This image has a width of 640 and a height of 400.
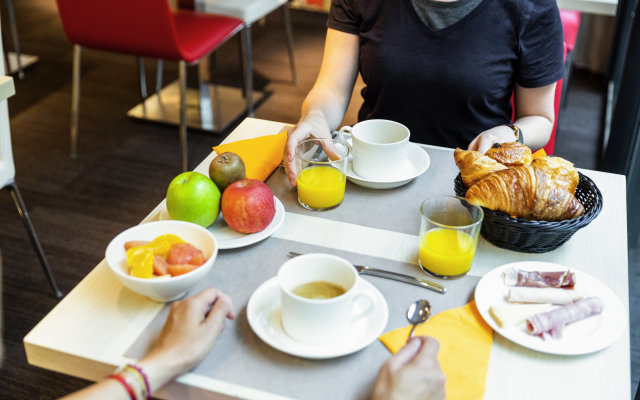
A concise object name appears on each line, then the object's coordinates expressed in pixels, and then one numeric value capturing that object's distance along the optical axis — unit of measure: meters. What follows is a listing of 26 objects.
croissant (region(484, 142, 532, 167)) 1.12
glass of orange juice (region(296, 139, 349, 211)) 1.18
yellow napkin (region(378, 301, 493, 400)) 0.83
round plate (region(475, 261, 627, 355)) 0.87
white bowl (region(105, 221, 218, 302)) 0.91
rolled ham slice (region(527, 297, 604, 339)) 0.89
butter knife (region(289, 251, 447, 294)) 1.00
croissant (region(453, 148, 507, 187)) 1.09
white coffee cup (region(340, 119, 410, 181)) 1.23
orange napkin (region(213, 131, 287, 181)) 1.29
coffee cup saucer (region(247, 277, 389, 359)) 0.85
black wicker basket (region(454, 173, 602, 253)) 1.02
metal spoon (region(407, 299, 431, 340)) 0.93
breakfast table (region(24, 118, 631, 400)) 0.83
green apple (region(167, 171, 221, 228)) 1.07
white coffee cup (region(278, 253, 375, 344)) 0.83
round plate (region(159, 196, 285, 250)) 1.07
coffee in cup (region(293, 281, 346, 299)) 0.89
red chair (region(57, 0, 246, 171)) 2.42
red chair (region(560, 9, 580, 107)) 2.63
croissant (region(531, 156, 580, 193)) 1.05
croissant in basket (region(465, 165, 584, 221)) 1.01
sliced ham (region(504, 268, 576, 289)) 0.98
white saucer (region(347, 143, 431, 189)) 1.25
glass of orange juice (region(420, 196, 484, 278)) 1.00
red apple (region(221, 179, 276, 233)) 1.07
